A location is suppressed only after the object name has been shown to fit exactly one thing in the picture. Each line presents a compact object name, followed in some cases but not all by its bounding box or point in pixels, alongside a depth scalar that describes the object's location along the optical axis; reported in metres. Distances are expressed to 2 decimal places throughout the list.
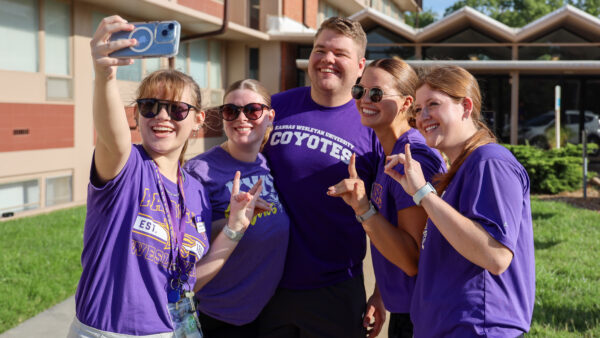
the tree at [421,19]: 66.25
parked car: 20.28
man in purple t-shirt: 3.20
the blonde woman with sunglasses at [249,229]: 2.94
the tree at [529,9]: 61.06
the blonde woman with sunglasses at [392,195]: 2.62
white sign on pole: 14.53
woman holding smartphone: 2.03
